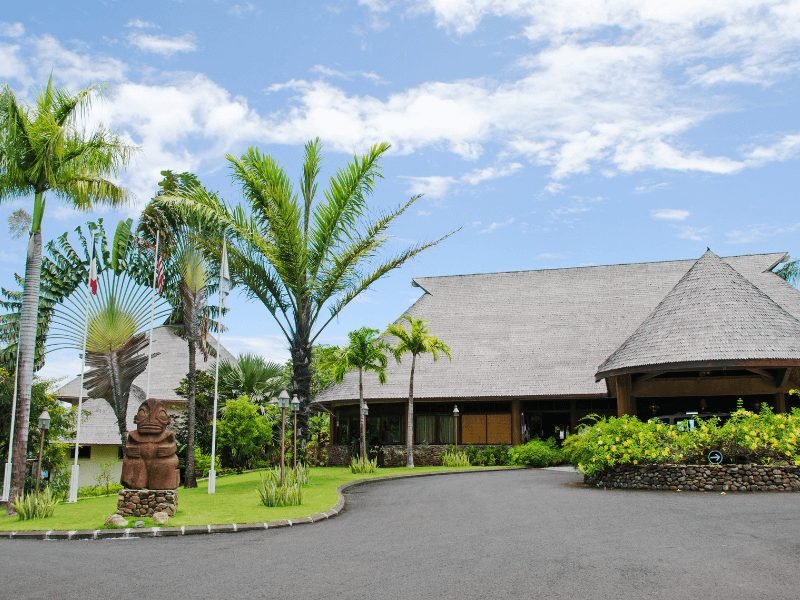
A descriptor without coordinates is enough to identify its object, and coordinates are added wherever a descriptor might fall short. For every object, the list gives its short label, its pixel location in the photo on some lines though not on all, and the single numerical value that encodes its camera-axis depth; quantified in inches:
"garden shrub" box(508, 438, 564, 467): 1072.8
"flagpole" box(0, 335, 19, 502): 661.9
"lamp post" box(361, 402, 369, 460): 985.9
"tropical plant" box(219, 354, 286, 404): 1269.7
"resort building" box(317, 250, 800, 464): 803.4
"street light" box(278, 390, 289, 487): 617.9
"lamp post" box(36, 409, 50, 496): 607.6
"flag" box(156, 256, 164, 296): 801.6
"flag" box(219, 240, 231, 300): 731.4
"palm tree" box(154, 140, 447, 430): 741.9
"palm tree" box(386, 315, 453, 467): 1051.9
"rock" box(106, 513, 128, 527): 479.2
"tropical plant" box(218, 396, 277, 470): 1080.8
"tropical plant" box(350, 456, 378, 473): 909.8
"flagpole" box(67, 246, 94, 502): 695.7
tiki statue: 518.9
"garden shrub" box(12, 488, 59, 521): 542.0
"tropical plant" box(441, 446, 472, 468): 1103.8
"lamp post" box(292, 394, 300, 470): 687.1
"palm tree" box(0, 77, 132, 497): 621.6
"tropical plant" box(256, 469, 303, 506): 569.3
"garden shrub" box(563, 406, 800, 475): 657.6
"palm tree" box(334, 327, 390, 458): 998.4
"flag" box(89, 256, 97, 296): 759.7
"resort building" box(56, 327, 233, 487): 1263.5
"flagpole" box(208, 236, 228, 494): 730.8
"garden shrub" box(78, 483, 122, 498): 1040.7
